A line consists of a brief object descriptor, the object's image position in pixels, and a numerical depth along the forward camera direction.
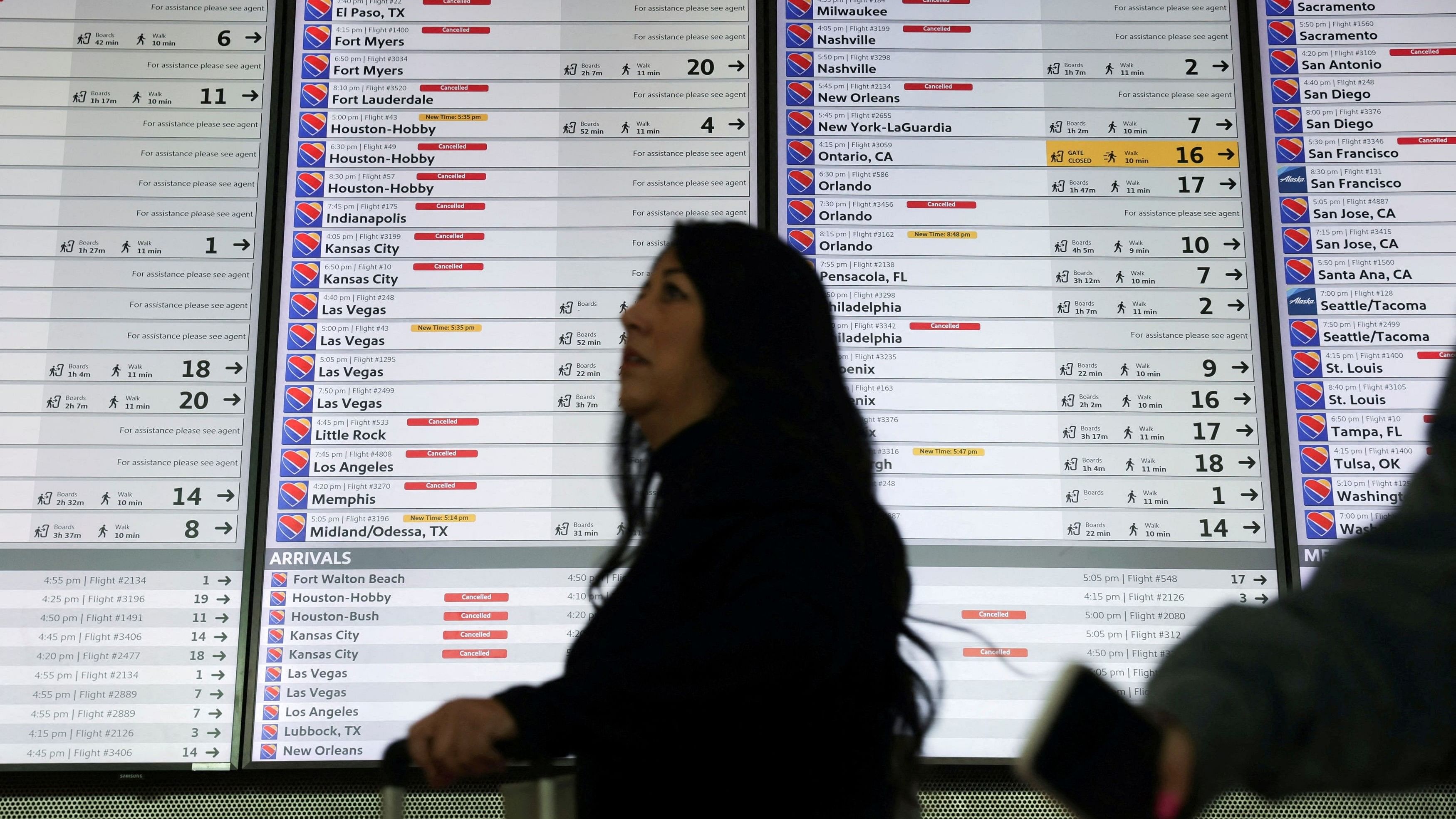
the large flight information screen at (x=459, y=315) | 2.25
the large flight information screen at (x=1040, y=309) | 2.29
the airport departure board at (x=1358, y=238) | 2.37
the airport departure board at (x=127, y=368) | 2.23
